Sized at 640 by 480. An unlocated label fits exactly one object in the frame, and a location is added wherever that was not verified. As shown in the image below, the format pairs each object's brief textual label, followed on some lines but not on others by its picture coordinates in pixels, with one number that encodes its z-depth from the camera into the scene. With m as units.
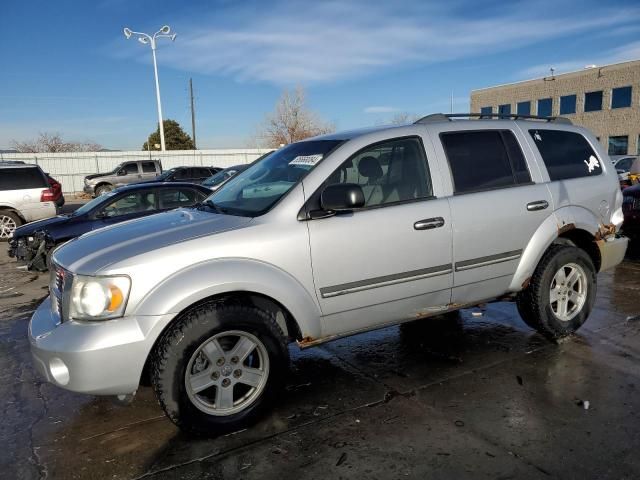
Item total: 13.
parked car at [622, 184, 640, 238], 7.80
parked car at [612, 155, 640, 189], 18.73
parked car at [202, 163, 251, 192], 13.57
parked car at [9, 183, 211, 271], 7.86
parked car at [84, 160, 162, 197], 23.53
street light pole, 28.80
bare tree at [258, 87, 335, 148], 44.34
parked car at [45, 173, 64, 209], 12.93
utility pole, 53.72
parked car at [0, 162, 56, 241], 12.30
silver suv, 2.86
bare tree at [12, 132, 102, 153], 44.66
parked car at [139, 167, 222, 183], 20.05
